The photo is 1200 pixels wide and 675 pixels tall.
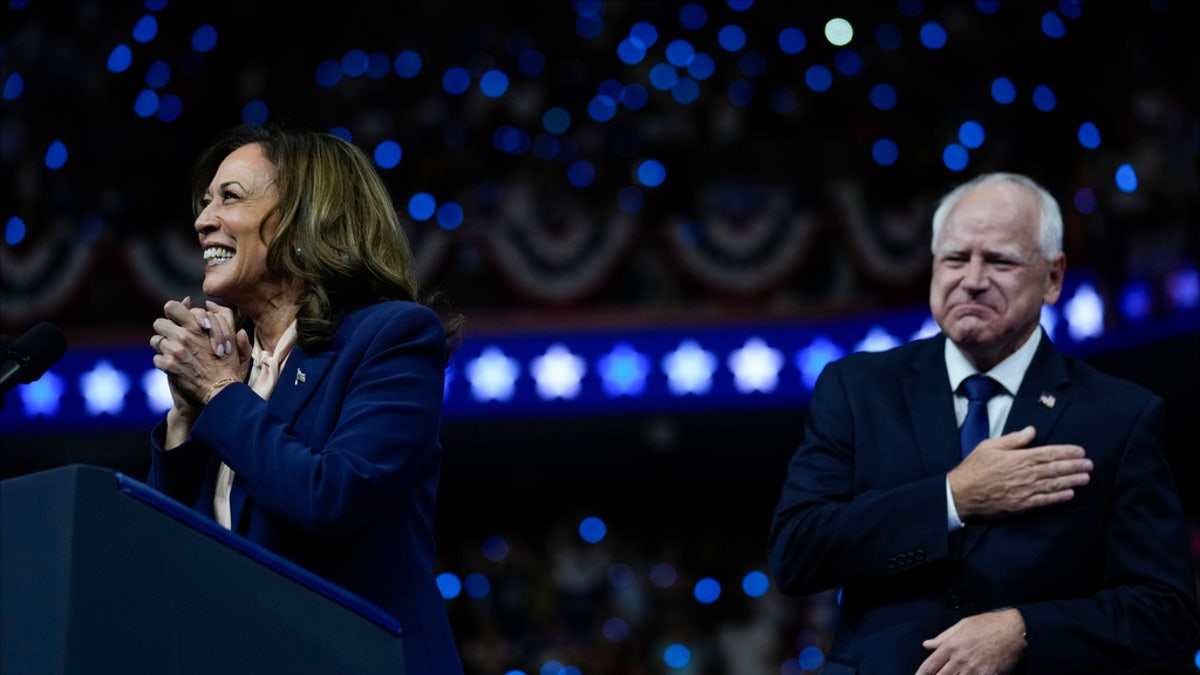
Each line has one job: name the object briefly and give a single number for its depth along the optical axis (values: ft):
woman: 13.41
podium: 10.72
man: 16.25
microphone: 13.64
